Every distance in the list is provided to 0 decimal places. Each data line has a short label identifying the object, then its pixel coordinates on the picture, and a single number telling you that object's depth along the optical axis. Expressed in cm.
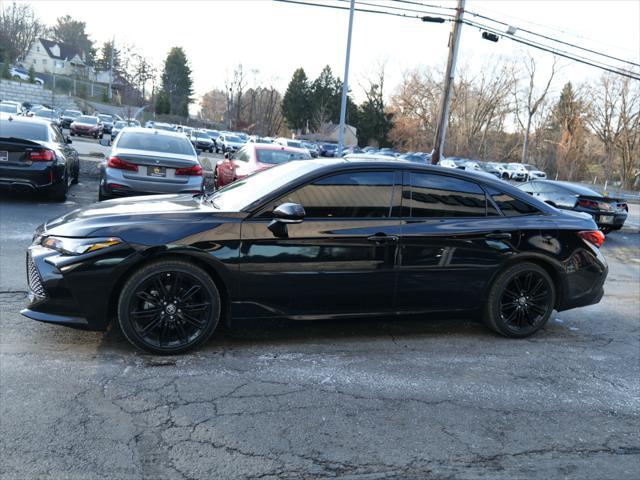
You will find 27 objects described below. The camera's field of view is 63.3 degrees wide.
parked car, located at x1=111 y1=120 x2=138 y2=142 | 3609
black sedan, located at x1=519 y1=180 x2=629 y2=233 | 1241
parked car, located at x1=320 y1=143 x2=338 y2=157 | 4905
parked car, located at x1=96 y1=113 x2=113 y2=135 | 4144
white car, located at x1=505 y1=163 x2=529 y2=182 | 4759
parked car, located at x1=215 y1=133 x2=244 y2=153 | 4050
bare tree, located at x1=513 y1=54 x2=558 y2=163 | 6806
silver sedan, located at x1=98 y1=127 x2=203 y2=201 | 865
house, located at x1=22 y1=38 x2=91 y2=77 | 9404
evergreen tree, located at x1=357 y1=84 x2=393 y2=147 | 8025
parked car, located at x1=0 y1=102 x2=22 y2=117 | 3114
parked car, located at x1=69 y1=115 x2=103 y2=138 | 3566
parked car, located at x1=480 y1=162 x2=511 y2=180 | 4749
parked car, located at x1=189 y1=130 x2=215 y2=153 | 3975
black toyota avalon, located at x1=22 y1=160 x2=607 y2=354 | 372
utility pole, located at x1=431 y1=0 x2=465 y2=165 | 1809
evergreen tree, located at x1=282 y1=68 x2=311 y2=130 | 8888
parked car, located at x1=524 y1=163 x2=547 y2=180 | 4841
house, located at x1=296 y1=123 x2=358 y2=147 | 8400
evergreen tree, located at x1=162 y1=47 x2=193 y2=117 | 8888
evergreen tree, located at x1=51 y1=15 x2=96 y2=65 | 10431
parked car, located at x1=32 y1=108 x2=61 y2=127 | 3734
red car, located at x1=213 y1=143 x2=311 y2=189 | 1080
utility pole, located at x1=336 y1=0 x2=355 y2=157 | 1822
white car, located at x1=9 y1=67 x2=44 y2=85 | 6138
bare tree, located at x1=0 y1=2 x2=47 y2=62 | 8031
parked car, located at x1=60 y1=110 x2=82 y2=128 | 4244
